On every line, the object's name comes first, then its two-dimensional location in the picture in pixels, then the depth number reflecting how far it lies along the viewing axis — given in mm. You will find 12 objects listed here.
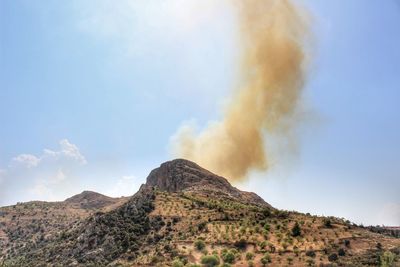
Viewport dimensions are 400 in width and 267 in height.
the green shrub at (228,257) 71375
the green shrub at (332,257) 69062
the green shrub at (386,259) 61188
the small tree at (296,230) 82700
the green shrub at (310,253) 70750
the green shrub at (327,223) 87231
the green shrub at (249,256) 71788
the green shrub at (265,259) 69250
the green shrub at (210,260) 69938
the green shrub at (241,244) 77938
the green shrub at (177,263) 68025
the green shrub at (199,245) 78250
